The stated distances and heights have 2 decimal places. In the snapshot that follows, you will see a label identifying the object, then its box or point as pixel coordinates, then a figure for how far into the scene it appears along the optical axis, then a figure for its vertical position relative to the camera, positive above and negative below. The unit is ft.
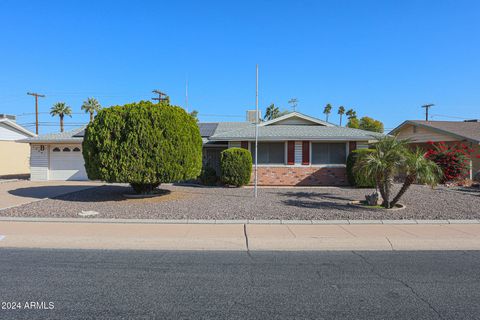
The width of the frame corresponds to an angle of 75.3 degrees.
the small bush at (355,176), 48.06 -2.24
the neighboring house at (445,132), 58.29 +6.49
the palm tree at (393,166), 29.60 -0.38
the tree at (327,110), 247.95 +41.70
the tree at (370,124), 174.89 +22.45
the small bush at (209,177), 53.72 -2.73
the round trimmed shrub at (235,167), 49.62 -0.89
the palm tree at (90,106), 150.10 +26.52
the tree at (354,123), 179.34 +23.13
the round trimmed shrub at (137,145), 34.40 +1.77
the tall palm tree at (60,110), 143.23 +23.11
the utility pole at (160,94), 81.18 +17.91
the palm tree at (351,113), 221.66 +35.11
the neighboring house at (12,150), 76.64 +2.63
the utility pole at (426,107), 125.55 +22.82
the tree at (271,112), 204.74 +33.04
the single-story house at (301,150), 53.21 +2.11
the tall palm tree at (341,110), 242.37 +40.69
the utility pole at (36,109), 112.83 +18.47
